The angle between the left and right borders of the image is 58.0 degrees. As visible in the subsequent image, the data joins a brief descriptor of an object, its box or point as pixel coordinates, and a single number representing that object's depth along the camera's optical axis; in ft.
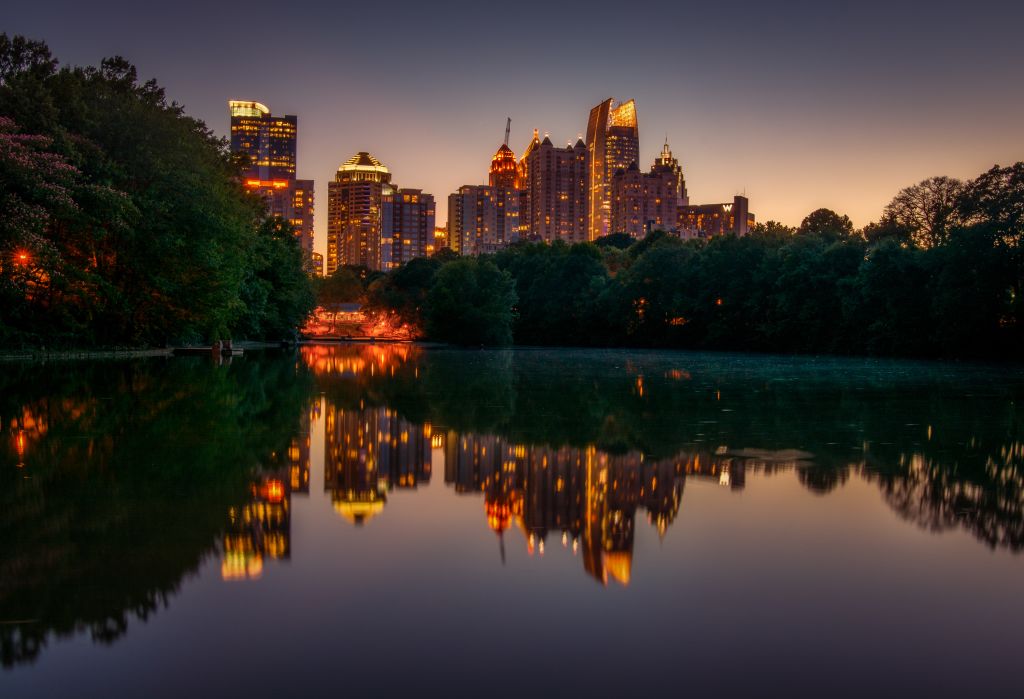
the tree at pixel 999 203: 158.10
